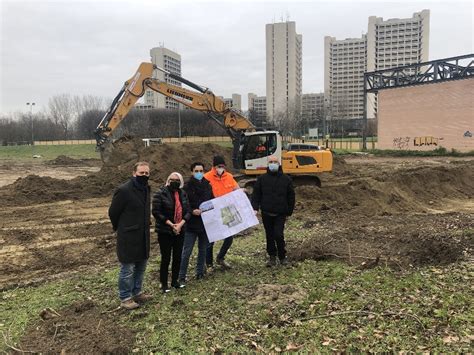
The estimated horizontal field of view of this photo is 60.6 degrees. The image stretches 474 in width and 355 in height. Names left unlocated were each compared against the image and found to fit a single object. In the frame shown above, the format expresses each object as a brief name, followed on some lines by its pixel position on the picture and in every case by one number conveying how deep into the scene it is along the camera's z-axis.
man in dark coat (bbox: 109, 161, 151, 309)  4.95
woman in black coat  5.41
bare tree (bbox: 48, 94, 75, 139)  83.94
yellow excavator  18.36
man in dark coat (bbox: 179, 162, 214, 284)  5.94
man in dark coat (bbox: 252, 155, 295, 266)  6.59
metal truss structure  34.06
